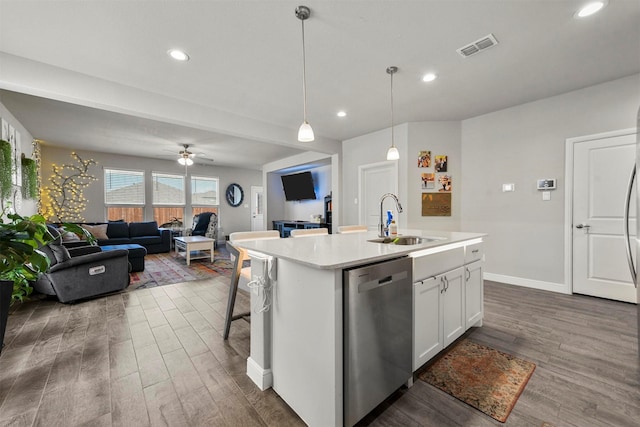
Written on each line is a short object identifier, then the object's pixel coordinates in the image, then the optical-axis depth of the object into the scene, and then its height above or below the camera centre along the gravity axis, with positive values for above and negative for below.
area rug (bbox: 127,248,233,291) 4.01 -1.05
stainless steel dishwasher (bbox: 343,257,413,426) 1.24 -0.64
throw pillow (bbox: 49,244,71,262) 2.99 -0.46
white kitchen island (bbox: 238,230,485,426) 1.22 -0.57
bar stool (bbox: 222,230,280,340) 2.11 -0.50
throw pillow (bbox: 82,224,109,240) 5.50 -0.39
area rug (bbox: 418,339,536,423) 1.50 -1.11
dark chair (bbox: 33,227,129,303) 3.00 -0.73
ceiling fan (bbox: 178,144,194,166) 6.05 +1.29
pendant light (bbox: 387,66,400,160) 3.07 +0.64
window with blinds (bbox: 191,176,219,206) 8.24 +0.65
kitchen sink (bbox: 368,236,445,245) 2.17 -0.27
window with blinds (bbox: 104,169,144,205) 6.84 +0.68
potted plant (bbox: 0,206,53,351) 1.80 -0.24
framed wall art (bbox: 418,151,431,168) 4.29 +0.80
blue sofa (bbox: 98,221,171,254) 5.98 -0.56
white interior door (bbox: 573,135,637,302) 2.97 -0.12
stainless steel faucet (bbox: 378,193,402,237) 2.27 -0.18
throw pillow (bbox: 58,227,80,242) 4.00 -0.37
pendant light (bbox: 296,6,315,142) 1.90 +1.34
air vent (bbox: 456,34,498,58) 2.25 +1.44
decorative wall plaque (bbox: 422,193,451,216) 4.30 +0.06
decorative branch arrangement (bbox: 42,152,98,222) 6.00 +0.52
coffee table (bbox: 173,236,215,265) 5.14 -0.68
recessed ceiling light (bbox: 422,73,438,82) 2.88 +1.45
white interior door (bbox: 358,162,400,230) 4.70 +0.39
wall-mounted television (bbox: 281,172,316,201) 7.66 +0.71
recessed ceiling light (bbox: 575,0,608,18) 1.87 +1.44
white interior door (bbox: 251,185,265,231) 9.62 +0.09
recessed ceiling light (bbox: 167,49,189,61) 2.40 +1.46
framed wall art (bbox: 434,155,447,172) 4.26 +0.74
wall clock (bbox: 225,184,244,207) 8.91 +0.55
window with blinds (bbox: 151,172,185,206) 7.57 +0.65
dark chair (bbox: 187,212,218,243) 6.73 -0.36
